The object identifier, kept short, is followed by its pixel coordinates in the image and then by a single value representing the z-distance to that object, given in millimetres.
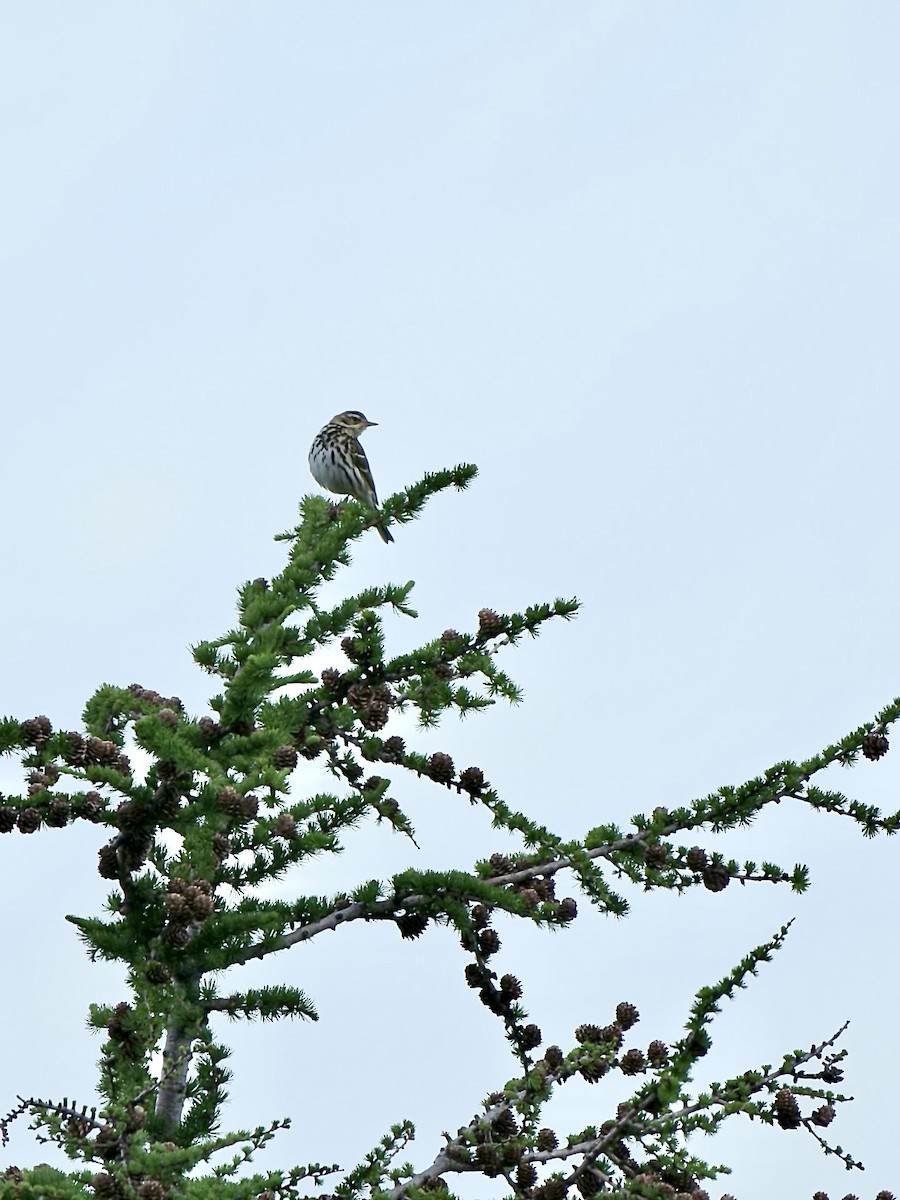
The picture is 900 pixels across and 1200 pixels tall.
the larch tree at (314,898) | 14281
